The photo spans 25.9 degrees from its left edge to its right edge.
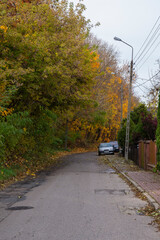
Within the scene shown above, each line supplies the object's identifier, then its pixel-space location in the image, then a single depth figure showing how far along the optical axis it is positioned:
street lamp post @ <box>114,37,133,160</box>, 25.73
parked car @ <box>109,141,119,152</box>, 46.86
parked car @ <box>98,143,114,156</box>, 40.30
